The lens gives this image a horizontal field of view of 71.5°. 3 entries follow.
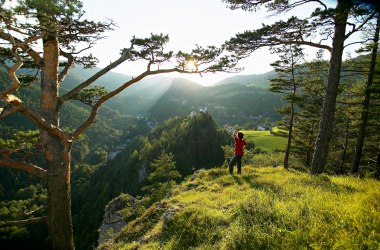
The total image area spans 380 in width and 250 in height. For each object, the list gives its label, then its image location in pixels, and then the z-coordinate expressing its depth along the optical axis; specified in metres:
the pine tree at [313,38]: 9.65
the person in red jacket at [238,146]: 11.60
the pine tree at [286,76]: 20.21
